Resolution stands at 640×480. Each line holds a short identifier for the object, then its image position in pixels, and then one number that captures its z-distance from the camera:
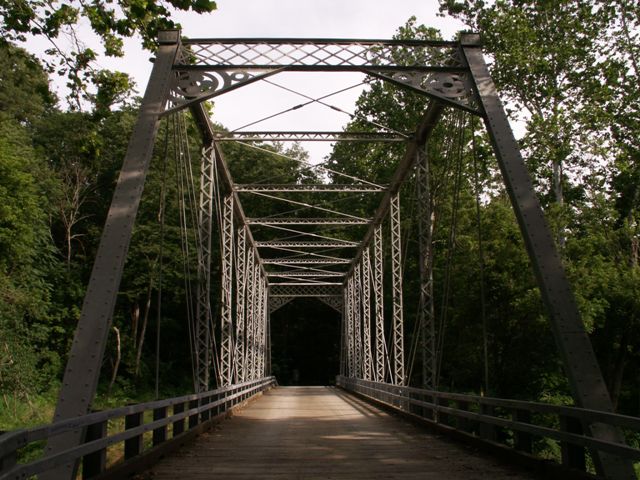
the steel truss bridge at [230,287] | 5.49
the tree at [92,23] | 8.18
